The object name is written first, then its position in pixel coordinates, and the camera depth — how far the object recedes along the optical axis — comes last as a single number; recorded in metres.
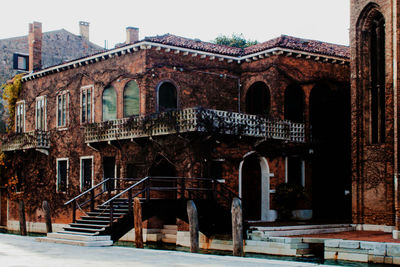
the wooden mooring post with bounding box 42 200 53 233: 22.34
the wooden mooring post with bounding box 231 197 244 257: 18.38
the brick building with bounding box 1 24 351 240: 23.03
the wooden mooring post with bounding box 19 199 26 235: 26.44
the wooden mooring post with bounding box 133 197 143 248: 17.56
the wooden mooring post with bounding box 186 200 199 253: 18.69
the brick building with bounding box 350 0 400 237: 20.08
